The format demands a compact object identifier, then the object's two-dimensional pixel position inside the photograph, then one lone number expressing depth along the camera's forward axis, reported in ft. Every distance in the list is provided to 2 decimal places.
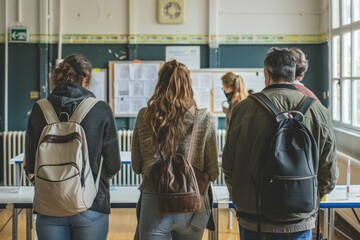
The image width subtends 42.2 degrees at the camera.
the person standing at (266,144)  6.07
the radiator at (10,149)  17.99
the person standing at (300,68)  7.89
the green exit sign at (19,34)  18.08
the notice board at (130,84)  18.29
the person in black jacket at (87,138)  6.52
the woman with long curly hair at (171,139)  6.63
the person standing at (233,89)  13.87
